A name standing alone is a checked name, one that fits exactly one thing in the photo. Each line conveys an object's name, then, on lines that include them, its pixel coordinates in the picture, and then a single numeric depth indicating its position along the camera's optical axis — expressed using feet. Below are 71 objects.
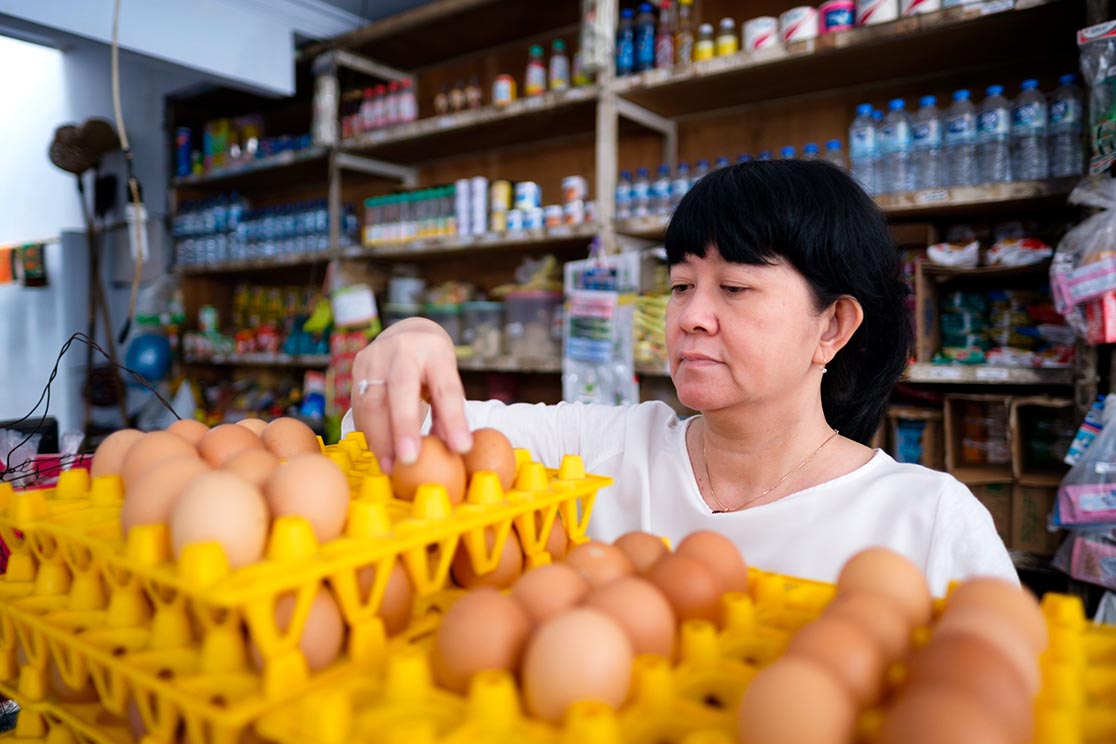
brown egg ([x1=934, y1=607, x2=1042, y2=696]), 1.35
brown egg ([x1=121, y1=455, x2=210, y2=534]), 1.88
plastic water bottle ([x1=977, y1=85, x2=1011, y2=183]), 6.58
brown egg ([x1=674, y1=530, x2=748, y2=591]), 1.93
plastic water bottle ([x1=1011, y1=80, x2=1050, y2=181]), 6.47
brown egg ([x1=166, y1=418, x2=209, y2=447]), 2.66
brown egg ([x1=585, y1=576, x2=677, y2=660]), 1.59
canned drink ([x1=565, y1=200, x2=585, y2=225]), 8.89
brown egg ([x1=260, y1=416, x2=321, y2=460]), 2.71
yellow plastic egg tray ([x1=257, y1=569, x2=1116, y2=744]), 1.29
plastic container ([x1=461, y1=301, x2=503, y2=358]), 10.27
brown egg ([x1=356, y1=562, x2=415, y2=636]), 1.79
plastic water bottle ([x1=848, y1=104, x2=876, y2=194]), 7.19
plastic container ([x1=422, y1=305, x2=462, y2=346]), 10.71
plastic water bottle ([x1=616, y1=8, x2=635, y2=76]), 8.36
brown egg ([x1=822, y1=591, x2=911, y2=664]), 1.49
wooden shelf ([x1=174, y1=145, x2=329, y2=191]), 11.71
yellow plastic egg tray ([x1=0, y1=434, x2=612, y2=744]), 1.47
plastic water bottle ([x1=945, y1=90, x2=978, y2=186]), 6.81
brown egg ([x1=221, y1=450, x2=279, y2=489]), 2.05
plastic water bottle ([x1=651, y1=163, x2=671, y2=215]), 8.21
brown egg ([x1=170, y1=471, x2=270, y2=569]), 1.65
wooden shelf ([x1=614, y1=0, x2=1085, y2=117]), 6.31
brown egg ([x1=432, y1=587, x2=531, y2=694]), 1.52
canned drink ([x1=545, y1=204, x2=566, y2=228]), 9.04
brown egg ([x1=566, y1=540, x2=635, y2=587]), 1.83
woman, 3.59
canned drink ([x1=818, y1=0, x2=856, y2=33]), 6.88
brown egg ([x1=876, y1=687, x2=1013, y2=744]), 1.12
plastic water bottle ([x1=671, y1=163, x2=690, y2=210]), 8.18
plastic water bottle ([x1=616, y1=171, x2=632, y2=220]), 8.39
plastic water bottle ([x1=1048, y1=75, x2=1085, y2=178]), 6.34
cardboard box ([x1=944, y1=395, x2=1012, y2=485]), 6.76
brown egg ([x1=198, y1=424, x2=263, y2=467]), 2.51
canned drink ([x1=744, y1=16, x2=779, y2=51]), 7.36
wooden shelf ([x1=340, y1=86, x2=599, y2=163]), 8.98
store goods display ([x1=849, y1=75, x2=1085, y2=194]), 6.47
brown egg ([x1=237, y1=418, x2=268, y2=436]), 2.97
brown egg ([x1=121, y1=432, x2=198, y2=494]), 2.32
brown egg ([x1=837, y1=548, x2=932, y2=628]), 1.68
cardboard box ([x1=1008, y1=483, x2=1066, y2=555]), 6.61
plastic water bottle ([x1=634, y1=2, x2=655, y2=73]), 8.23
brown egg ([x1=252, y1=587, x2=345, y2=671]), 1.59
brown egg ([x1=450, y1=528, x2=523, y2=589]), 2.15
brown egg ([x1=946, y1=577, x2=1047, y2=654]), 1.49
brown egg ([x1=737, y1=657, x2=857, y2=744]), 1.21
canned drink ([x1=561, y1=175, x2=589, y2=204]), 9.04
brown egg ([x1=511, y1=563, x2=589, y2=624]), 1.66
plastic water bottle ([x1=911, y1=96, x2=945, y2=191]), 6.97
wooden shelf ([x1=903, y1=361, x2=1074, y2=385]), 6.29
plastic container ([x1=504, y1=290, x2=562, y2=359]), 9.64
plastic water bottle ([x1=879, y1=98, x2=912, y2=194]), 7.07
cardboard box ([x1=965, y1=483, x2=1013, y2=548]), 6.76
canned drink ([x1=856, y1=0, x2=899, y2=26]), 6.59
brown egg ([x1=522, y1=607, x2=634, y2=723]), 1.39
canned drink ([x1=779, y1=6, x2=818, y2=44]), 7.08
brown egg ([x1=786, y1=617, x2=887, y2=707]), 1.36
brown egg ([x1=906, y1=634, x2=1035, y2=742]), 1.21
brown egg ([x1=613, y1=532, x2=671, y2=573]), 2.01
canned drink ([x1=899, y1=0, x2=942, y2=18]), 6.42
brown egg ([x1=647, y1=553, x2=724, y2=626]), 1.78
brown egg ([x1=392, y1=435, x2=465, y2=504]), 2.18
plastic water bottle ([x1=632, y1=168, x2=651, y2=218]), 8.32
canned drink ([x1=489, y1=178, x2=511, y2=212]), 9.53
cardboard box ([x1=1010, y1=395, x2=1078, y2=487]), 6.53
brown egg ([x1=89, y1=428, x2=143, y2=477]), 2.61
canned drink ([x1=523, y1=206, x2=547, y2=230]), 9.22
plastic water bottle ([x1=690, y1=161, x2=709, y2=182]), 8.25
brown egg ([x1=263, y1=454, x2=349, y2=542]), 1.82
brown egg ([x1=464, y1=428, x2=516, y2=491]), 2.32
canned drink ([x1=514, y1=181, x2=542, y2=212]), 9.39
